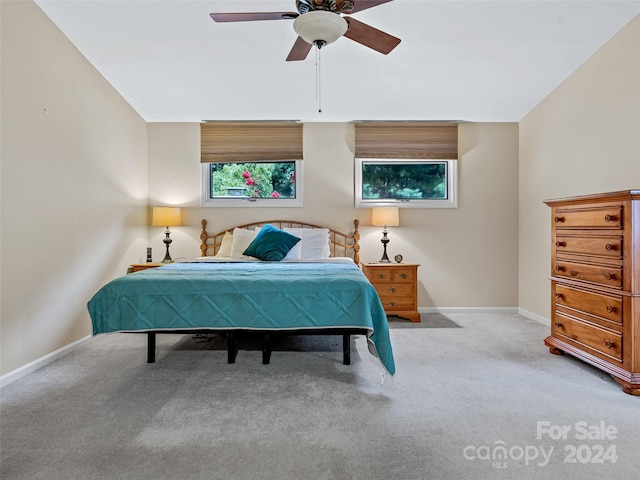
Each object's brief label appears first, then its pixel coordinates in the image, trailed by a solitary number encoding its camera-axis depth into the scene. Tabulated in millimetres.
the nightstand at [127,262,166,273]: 4070
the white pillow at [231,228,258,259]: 4066
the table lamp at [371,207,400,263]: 4297
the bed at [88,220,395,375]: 2404
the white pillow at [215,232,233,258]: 4263
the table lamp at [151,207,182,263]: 4293
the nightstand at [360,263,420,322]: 4117
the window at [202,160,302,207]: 4691
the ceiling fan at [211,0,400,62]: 1930
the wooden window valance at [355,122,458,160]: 4582
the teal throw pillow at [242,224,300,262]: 3781
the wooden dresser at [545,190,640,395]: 2279
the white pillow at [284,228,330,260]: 4071
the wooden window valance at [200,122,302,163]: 4582
